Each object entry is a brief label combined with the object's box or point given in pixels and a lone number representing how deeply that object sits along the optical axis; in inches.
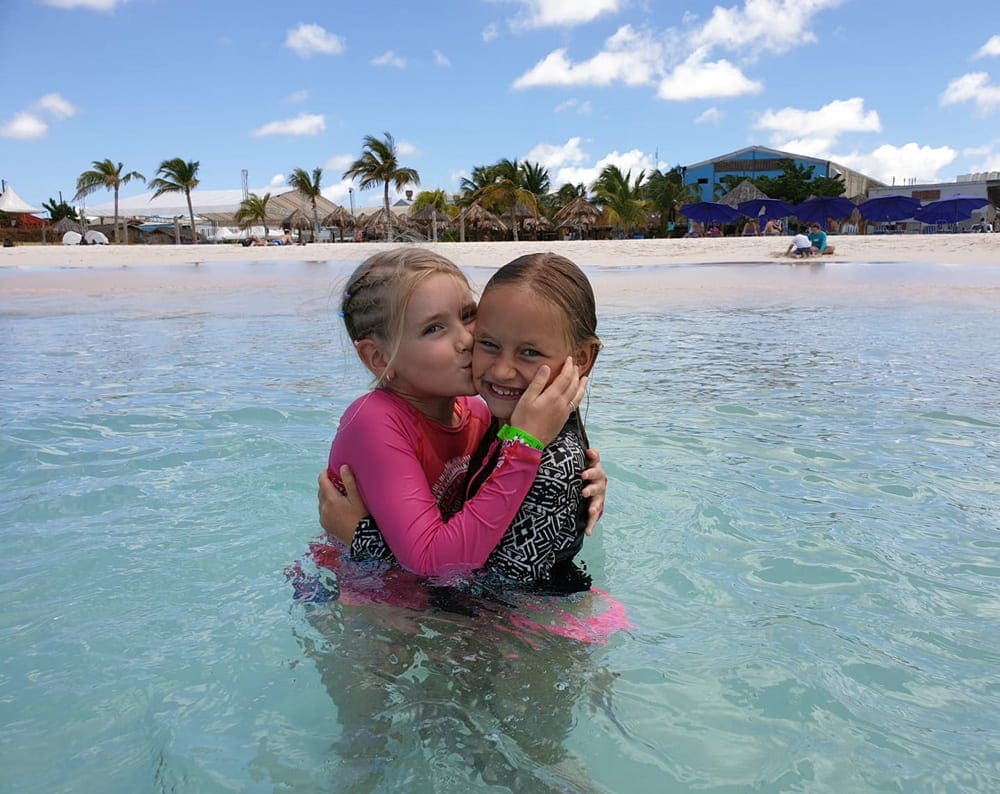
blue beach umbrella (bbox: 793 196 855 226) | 1326.3
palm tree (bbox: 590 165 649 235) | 2077.3
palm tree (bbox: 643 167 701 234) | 2187.5
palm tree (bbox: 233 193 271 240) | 2263.8
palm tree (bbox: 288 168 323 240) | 2046.0
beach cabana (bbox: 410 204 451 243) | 1995.8
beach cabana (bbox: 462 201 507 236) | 1936.5
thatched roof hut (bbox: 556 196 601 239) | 2014.0
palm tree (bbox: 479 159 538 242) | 1899.6
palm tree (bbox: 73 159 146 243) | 2283.5
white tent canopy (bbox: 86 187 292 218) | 2546.8
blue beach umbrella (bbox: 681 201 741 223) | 1556.3
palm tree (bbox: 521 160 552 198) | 2103.8
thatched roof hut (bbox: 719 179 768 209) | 1834.4
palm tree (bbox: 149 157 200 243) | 2155.5
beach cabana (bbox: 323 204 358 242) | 2161.7
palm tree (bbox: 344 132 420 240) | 1855.3
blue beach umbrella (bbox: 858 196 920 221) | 1402.6
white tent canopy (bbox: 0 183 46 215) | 2613.2
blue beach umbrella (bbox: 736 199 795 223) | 1476.4
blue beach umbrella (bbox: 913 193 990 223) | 1407.5
